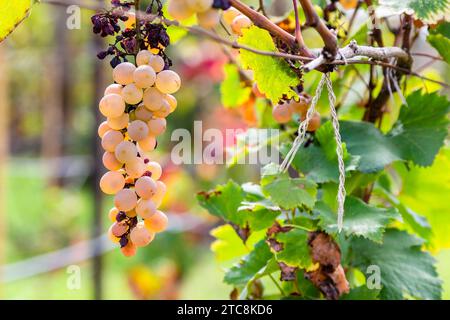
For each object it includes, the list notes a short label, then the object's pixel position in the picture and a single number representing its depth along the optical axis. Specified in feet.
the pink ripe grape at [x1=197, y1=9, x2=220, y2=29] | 2.66
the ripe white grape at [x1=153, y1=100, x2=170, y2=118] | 2.91
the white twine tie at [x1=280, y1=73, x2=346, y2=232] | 2.93
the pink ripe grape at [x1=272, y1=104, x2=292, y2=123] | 3.31
